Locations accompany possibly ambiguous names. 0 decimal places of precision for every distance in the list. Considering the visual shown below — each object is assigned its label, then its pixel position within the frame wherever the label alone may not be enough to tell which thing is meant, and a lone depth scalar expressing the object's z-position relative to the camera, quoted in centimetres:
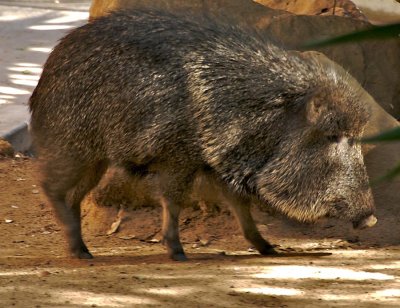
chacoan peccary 1090
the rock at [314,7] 1260
